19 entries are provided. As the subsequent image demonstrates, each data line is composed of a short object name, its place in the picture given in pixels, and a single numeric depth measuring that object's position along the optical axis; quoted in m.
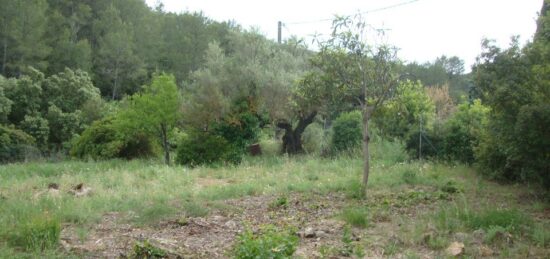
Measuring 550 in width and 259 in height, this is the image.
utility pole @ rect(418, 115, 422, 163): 13.21
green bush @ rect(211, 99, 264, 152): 15.36
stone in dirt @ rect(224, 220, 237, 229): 6.45
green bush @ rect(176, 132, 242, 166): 14.75
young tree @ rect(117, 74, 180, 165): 14.95
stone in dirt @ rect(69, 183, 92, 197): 8.93
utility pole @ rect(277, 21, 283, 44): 22.37
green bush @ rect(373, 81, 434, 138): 14.25
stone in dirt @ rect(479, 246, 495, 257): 5.25
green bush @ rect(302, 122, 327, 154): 17.77
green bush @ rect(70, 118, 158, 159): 16.64
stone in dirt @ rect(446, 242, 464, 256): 5.13
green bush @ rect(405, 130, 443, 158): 13.20
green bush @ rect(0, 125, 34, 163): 22.25
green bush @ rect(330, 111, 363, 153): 15.91
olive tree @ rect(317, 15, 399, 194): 8.06
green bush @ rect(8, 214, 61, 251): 5.20
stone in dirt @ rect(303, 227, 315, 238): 5.88
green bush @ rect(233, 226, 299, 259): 4.38
